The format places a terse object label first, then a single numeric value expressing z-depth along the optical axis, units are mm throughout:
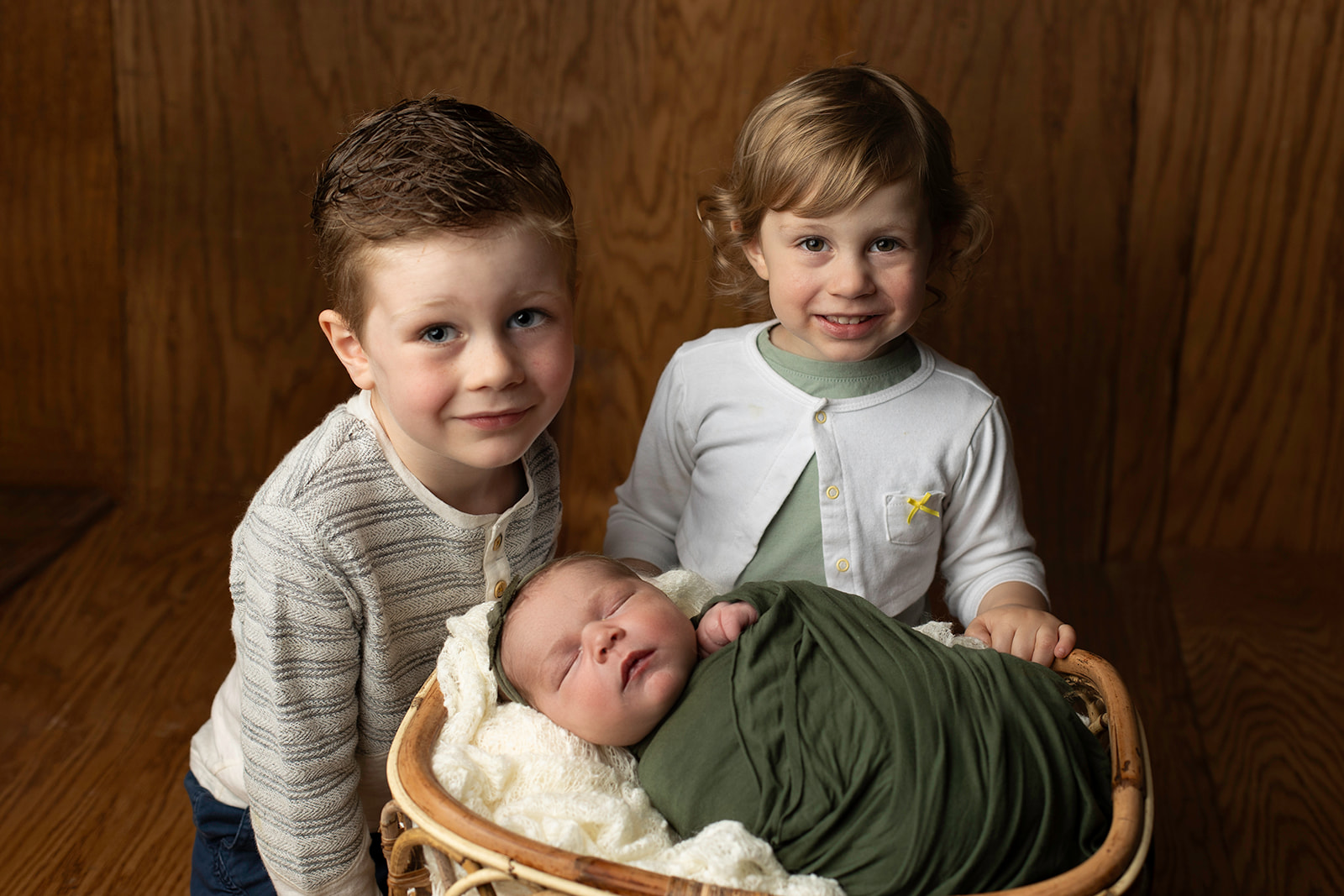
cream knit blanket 762
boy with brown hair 873
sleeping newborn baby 770
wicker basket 667
